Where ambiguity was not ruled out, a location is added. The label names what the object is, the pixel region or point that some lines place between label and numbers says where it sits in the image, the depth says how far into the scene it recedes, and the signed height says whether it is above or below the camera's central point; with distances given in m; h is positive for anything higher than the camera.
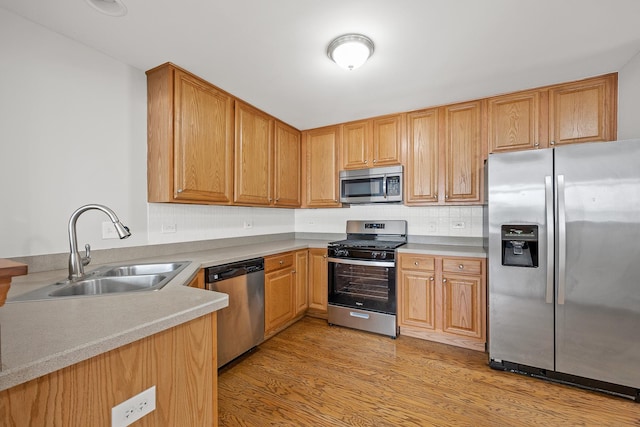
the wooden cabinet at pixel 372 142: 3.08 +0.82
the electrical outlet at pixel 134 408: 0.79 -0.59
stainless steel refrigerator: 1.81 -0.37
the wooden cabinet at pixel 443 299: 2.43 -0.82
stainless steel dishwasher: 2.06 -0.78
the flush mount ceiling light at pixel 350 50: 1.76 +1.08
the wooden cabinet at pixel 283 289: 2.60 -0.80
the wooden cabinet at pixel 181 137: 2.07 +0.60
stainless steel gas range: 2.72 -0.78
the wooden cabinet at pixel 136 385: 0.66 -0.49
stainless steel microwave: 3.04 +0.31
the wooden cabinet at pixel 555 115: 2.25 +0.84
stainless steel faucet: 1.45 -0.13
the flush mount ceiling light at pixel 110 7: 1.47 +1.13
